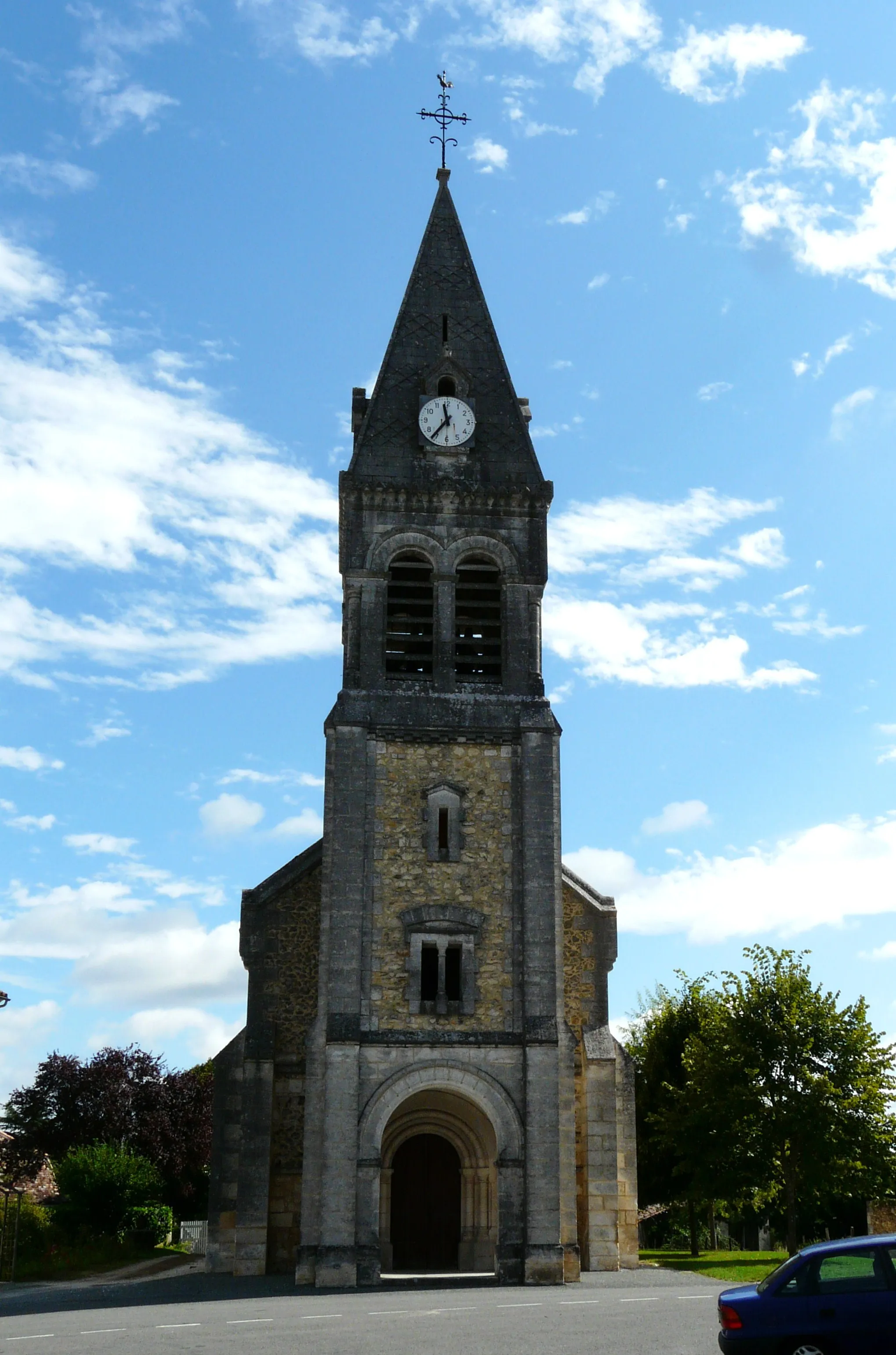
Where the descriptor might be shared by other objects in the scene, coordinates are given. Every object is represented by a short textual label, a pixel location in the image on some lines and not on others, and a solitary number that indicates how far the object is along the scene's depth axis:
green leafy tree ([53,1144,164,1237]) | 35.06
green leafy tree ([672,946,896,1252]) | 26.55
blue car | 10.69
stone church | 23.58
